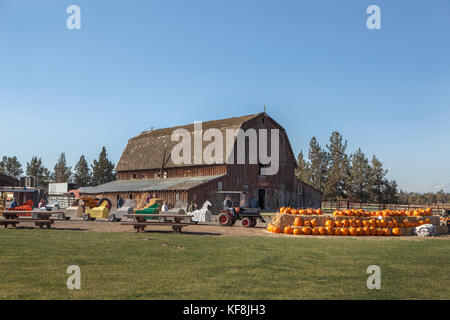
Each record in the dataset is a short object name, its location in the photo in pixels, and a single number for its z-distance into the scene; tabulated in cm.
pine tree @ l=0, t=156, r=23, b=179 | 9331
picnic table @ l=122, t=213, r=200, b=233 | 1795
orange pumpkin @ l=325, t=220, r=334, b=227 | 1867
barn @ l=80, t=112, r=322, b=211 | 4053
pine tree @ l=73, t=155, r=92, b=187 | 8888
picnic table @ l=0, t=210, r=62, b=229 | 1939
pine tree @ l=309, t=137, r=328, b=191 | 7031
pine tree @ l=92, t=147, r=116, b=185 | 8325
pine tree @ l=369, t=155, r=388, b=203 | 6450
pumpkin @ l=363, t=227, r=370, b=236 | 1841
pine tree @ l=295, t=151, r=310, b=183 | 7006
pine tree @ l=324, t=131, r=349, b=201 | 6519
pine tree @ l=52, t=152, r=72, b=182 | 10231
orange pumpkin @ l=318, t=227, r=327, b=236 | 1845
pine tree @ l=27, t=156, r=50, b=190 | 9050
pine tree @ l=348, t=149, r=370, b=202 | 6469
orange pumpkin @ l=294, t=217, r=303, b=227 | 1914
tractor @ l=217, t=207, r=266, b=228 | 2303
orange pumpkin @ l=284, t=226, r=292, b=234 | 1891
